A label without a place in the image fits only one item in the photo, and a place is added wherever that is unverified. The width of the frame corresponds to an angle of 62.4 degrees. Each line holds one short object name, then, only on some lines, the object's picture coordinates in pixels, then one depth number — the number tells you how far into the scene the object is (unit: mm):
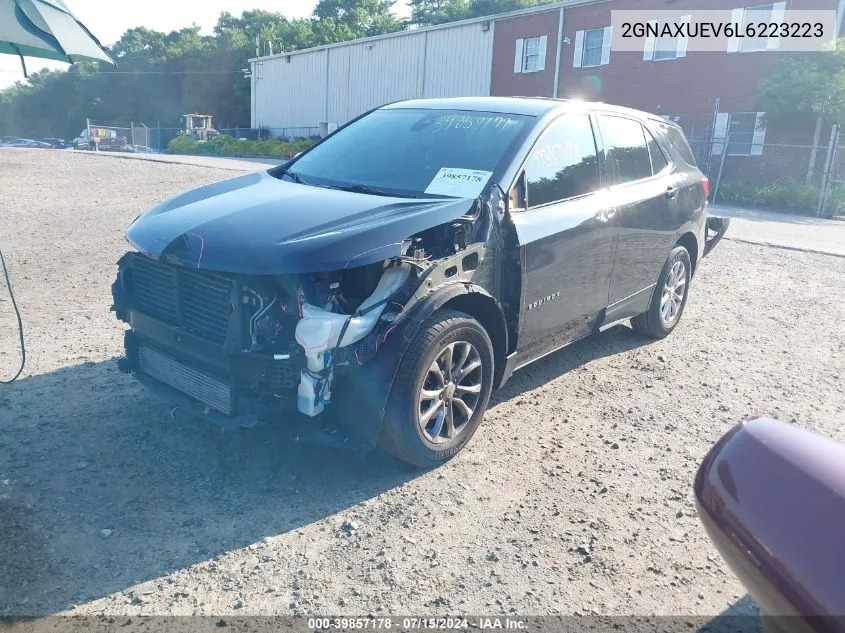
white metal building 32531
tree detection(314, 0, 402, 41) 62375
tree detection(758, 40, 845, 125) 19953
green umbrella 3379
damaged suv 3303
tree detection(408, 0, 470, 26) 49625
